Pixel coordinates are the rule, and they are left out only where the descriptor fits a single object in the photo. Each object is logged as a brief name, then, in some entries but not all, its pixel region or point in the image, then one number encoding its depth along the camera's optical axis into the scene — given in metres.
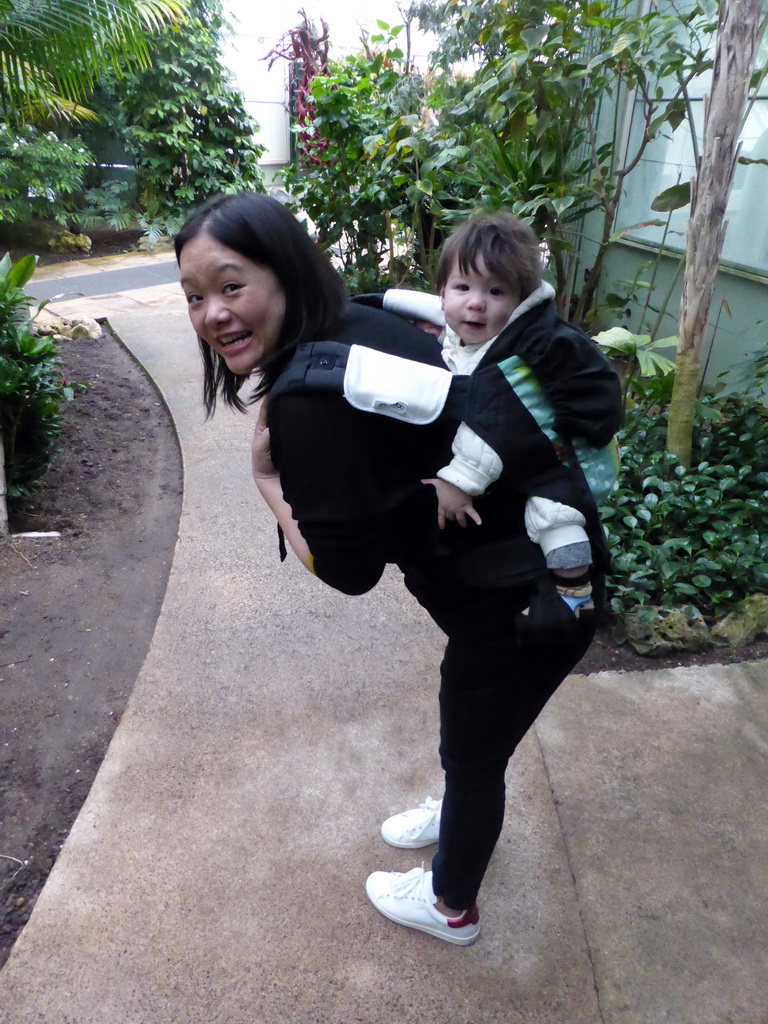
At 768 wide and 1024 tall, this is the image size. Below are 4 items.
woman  1.16
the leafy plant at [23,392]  3.72
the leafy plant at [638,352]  3.60
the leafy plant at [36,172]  10.27
